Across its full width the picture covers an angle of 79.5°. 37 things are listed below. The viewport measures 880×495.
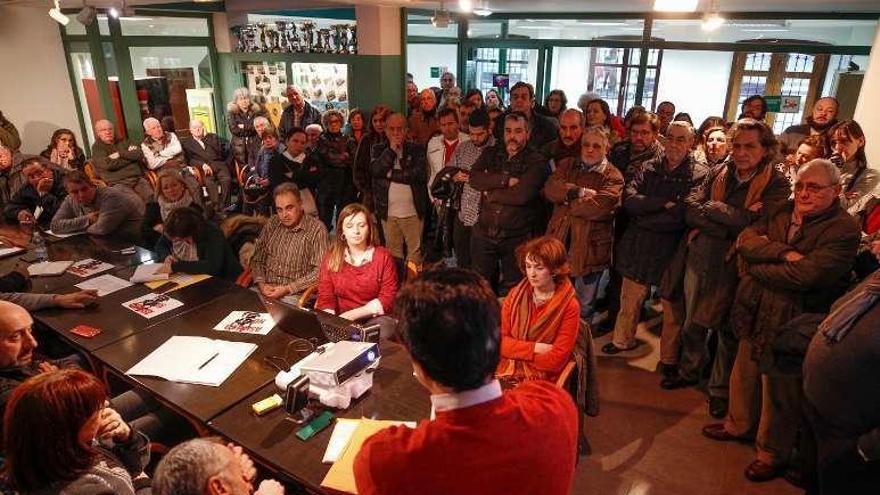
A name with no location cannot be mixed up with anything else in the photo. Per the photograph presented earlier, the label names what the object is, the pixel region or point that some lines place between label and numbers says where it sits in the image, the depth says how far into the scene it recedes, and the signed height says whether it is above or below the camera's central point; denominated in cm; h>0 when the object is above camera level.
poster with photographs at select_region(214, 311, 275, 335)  278 -117
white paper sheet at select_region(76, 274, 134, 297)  324 -115
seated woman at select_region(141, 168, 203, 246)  419 -84
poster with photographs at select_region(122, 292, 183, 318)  297 -116
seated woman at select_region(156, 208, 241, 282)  346 -100
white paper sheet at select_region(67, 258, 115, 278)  351 -113
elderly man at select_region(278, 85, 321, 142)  678 -23
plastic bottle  385 -112
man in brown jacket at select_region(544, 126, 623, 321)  367 -71
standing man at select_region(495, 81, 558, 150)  491 -19
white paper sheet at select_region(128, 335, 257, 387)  236 -120
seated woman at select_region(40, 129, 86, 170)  600 -63
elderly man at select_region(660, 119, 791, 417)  295 -71
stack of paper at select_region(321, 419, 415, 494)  173 -121
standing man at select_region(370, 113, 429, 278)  471 -76
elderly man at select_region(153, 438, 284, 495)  152 -106
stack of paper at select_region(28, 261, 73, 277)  349 -113
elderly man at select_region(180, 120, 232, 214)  659 -73
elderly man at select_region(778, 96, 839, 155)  439 -13
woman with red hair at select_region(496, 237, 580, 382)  254 -105
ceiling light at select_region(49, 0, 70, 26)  424 +61
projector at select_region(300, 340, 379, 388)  204 -102
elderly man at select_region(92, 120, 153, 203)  589 -70
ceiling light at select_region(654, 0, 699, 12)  352 +61
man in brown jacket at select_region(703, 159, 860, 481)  247 -89
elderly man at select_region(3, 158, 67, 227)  475 -91
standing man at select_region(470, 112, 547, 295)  391 -69
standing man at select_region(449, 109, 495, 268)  428 -53
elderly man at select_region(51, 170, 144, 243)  426 -93
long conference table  193 -120
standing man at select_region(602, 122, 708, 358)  342 -79
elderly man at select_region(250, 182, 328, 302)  351 -102
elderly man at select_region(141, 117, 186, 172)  620 -62
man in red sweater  108 -67
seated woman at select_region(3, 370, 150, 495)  159 -101
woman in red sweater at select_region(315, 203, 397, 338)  309 -101
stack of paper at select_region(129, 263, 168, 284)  333 -110
